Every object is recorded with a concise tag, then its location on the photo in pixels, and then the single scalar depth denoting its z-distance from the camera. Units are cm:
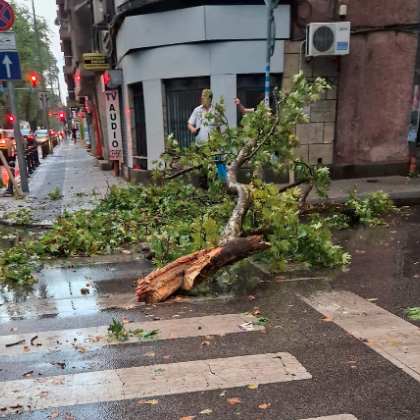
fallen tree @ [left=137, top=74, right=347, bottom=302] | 469
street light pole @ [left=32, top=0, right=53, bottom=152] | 3676
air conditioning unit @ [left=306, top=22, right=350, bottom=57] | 1065
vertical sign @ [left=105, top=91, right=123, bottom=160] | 1445
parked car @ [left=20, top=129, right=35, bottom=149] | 2766
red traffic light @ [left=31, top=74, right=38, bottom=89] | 2693
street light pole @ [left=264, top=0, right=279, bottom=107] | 809
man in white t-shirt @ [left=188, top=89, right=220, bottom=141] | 848
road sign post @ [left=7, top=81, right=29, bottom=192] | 1077
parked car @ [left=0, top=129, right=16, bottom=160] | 2307
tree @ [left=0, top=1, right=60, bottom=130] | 3953
